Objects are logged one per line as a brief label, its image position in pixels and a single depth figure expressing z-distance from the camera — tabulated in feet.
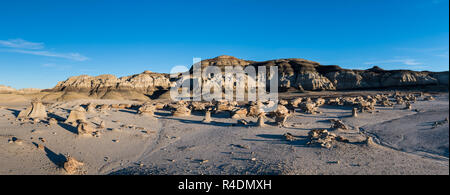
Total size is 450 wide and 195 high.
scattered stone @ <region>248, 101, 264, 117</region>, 54.39
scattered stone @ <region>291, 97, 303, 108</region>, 66.99
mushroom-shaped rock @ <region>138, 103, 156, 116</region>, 60.30
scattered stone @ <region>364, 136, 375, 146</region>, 26.26
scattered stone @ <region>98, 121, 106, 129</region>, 37.92
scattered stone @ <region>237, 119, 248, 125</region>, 43.94
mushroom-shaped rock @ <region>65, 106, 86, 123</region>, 40.23
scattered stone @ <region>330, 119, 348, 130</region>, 36.81
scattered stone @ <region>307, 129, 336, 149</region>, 26.76
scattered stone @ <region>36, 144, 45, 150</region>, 25.78
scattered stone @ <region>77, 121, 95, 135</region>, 32.30
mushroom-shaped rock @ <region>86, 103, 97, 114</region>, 58.30
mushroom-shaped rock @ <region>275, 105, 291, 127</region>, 42.24
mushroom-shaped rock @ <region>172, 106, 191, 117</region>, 57.77
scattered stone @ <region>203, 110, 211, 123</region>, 48.88
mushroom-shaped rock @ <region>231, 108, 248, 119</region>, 52.19
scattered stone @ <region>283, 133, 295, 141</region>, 30.78
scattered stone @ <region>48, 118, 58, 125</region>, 37.37
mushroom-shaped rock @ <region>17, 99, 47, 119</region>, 44.88
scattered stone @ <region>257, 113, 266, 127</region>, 41.16
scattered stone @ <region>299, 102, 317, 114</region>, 56.90
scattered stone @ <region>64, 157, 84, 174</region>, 21.08
